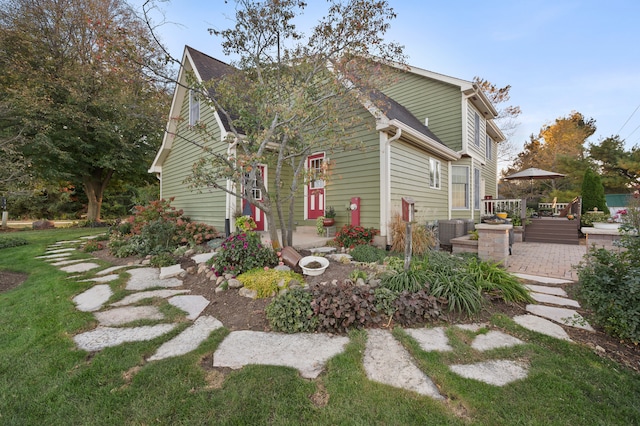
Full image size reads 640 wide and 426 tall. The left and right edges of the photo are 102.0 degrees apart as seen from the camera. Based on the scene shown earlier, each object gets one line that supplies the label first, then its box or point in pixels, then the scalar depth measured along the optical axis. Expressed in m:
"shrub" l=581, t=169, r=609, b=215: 10.88
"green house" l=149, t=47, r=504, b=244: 6.53
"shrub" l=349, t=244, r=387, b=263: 4.91
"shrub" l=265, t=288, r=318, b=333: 2.61
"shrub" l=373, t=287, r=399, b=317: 2.81
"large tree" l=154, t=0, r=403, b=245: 4.79
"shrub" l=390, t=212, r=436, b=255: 5.34
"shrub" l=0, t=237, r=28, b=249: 7.64
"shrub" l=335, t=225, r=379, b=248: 6.18
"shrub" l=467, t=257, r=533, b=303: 3.28
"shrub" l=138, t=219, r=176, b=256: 5.96
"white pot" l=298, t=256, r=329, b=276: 3.93
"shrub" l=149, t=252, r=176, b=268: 4.94
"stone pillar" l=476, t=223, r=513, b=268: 5.11
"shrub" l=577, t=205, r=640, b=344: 2.24
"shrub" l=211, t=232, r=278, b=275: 4.07
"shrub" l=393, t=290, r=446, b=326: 2.74
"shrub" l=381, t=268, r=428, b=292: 3.07
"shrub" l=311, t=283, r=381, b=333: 2.60
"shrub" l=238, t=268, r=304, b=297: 3.41
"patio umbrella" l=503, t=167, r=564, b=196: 10.53
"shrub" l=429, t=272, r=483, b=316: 2.92
